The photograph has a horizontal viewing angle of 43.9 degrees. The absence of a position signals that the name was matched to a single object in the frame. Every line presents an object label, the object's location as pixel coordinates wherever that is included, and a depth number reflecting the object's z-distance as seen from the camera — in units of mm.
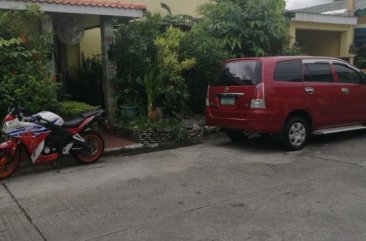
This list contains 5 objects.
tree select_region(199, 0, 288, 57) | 11734
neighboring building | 13750
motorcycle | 6891
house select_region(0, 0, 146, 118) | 9109
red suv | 7836
